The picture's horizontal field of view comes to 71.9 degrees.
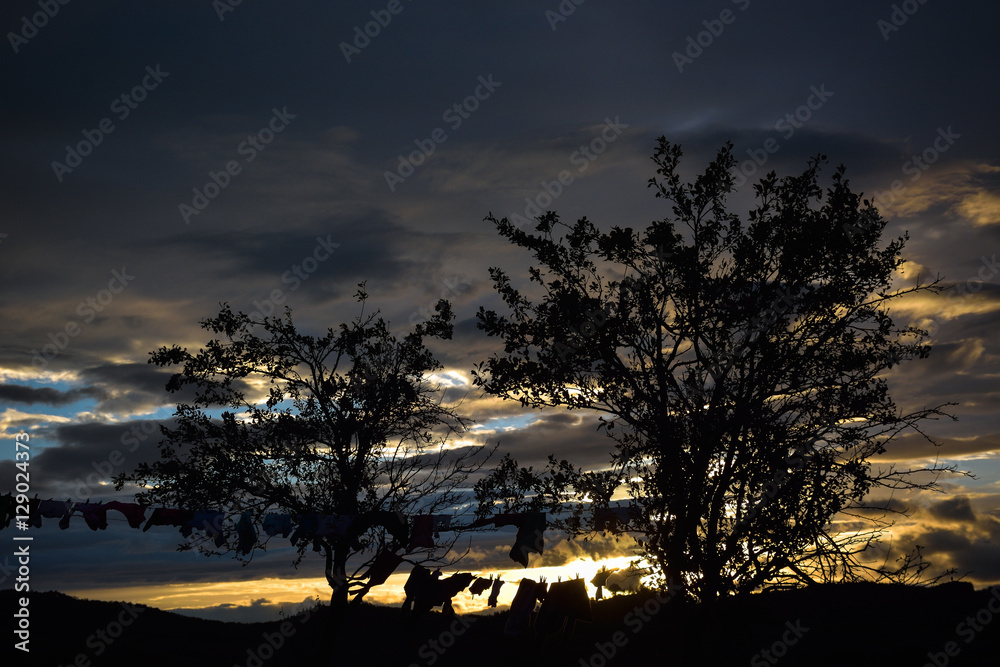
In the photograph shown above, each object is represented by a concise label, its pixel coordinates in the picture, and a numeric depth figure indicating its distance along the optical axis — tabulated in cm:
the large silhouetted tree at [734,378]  1328
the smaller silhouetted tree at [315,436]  1572
